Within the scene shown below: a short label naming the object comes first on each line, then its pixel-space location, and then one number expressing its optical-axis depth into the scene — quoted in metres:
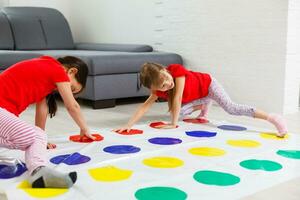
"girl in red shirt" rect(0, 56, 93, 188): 1.34
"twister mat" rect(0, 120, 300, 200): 1.30
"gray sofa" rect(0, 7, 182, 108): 3.11
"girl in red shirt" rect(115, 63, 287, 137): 2.16
